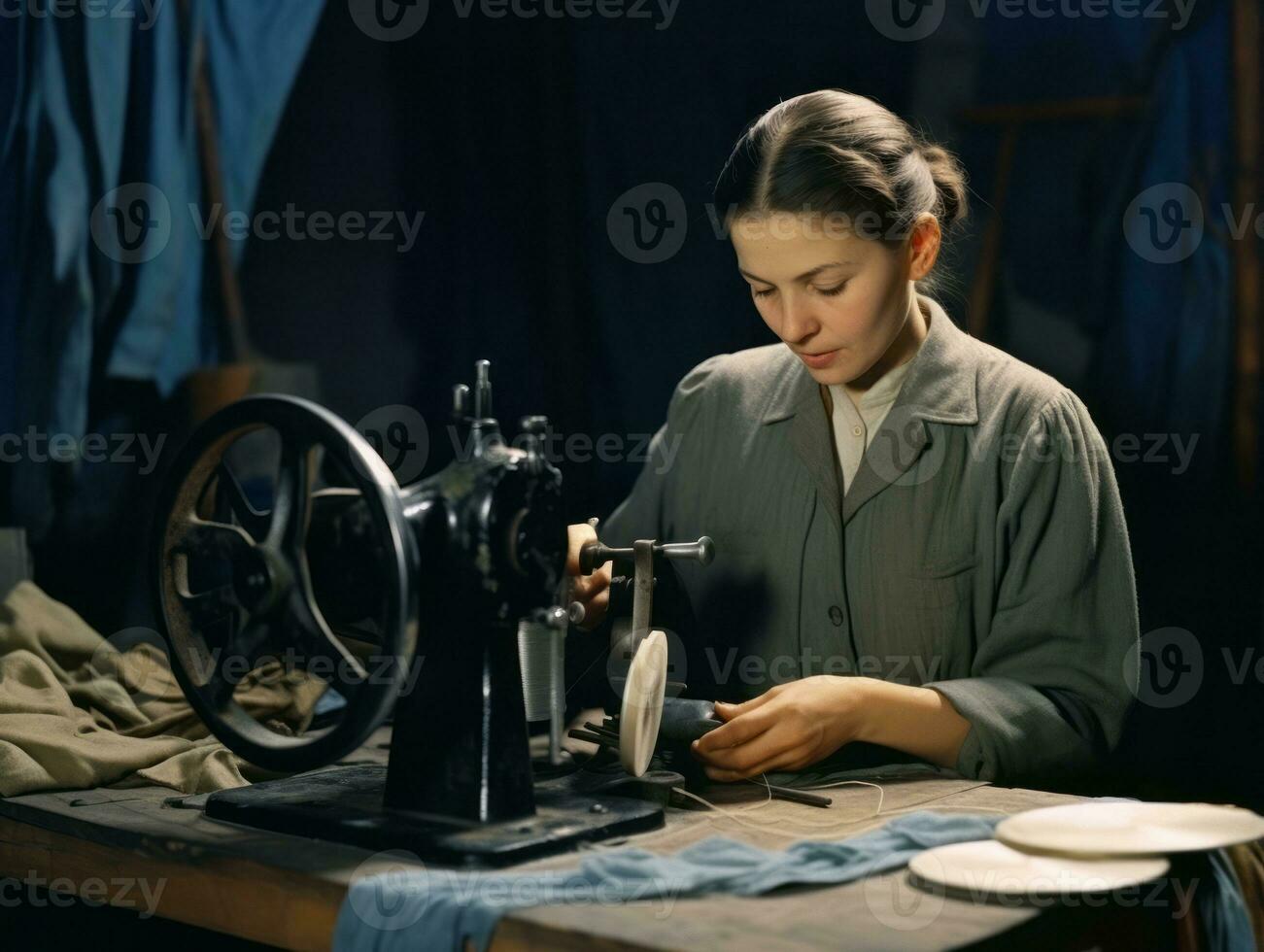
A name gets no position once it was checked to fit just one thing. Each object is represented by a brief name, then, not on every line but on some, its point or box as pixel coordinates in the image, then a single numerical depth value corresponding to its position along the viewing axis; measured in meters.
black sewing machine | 1.78
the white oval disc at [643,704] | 1.99
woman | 2.24
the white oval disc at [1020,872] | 1.59
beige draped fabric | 2.19
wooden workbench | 1.51
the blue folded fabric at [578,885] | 1.60
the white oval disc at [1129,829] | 1.67
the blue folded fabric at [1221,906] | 1.76
